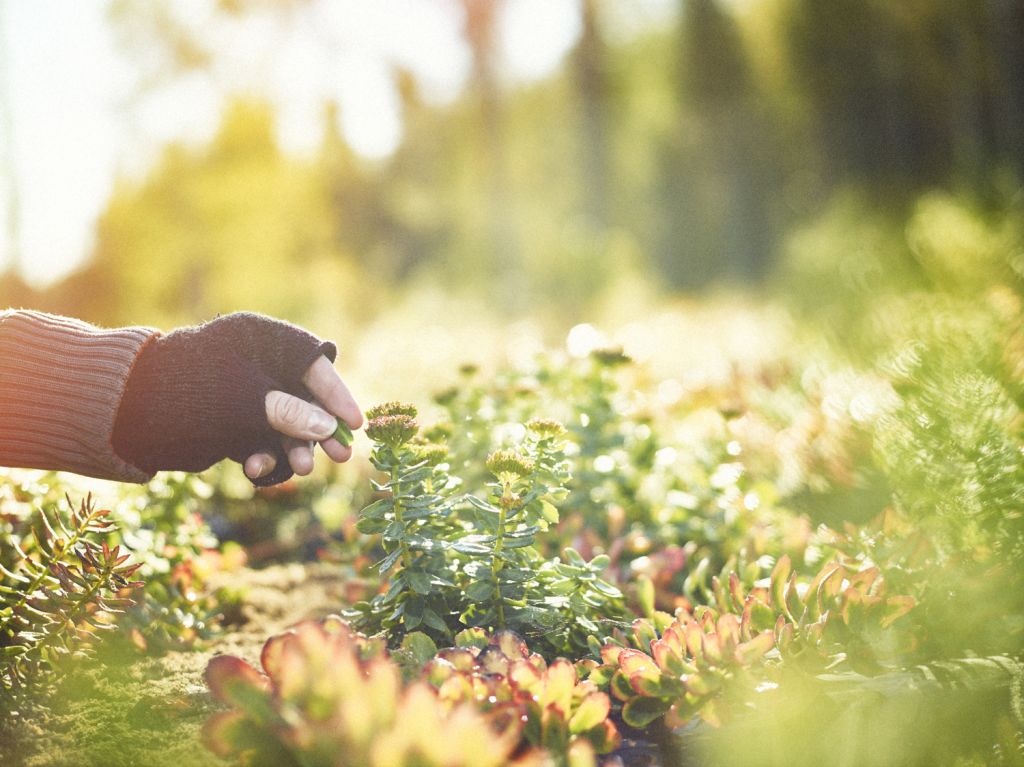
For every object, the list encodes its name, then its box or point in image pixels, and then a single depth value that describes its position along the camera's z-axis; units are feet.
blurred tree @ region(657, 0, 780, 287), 62.85
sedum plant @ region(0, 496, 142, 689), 2.46
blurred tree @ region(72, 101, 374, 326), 37.24
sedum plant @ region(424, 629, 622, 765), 2.25
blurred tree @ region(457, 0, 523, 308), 43.67
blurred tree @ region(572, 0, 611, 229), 53.32
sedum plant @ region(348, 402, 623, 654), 2.50
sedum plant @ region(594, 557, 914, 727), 2.35
